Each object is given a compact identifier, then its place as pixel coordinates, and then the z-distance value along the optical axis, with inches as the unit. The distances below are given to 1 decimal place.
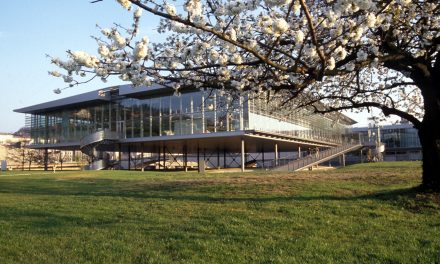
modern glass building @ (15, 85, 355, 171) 1437.0
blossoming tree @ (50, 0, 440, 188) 264.8
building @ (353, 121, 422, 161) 3174.2
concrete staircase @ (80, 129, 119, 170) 1638.8
